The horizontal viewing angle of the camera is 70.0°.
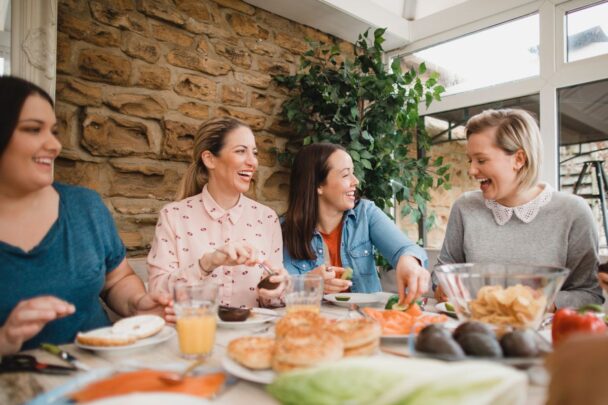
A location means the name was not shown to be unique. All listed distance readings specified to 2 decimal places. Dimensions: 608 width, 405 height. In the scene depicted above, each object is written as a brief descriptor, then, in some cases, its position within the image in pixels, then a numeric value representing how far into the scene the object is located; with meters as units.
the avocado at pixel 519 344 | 0.70
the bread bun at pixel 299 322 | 0.88
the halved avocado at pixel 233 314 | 1.16
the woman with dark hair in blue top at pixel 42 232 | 1.21
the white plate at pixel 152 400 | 0.55
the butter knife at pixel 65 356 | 0.84
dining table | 0.70
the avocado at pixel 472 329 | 0.75
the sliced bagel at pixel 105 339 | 0.94
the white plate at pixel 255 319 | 1.14
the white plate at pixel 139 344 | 0.92
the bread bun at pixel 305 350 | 0.72
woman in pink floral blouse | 1.73
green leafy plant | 2.92
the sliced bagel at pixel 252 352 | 0.77
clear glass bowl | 0.95
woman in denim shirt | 2.22
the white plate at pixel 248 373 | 0.73
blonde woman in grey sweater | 1.69
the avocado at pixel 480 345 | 0.71
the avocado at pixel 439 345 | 0.71
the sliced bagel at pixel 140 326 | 1.00
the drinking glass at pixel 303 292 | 1.15
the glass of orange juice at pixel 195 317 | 0.91
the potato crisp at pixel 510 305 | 0.94
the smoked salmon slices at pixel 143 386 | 0.65
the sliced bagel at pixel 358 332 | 0.83
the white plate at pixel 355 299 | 1.48
